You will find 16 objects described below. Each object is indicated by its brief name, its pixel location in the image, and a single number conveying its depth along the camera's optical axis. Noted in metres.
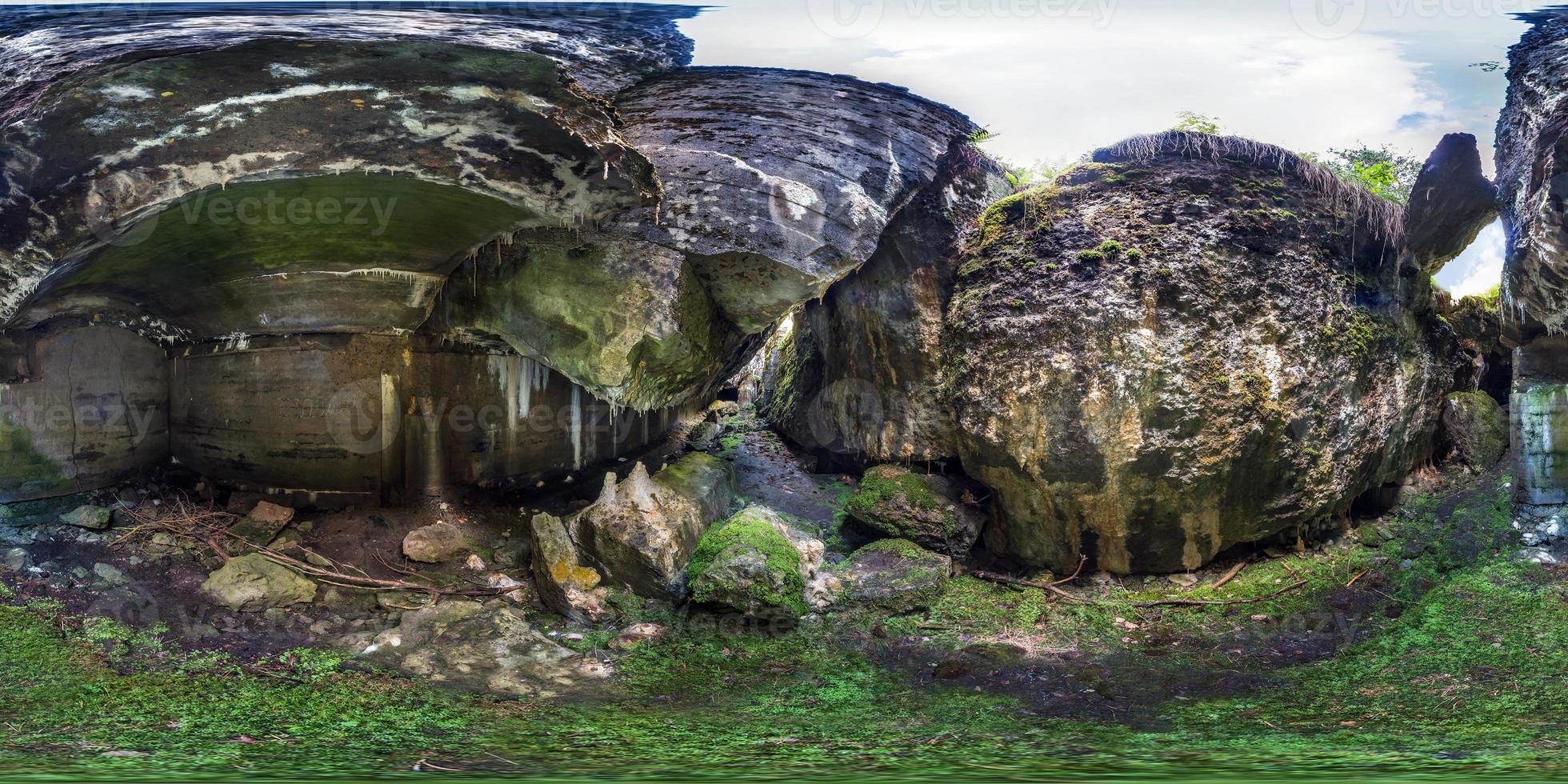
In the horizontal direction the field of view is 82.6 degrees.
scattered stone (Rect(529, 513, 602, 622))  7.18
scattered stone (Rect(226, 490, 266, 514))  7.99
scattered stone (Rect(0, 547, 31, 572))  6.69
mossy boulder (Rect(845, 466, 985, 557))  8.08
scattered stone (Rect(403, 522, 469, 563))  7.73
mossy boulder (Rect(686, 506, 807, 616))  6.94
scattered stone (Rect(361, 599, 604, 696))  5.96
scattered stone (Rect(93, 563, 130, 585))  6.78
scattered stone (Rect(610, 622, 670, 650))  6.71
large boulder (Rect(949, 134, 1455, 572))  7.30
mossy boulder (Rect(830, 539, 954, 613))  7.32
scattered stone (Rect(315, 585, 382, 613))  6.97
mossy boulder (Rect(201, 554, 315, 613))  6.77
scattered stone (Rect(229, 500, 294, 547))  7.63
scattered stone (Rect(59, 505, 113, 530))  7.32
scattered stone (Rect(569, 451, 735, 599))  7.36
